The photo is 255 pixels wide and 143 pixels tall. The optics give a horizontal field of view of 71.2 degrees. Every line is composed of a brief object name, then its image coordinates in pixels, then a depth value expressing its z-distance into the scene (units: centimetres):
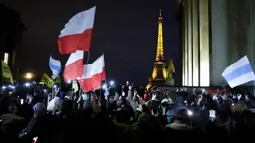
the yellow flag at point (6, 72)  843
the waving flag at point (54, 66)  817
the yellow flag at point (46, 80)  923
